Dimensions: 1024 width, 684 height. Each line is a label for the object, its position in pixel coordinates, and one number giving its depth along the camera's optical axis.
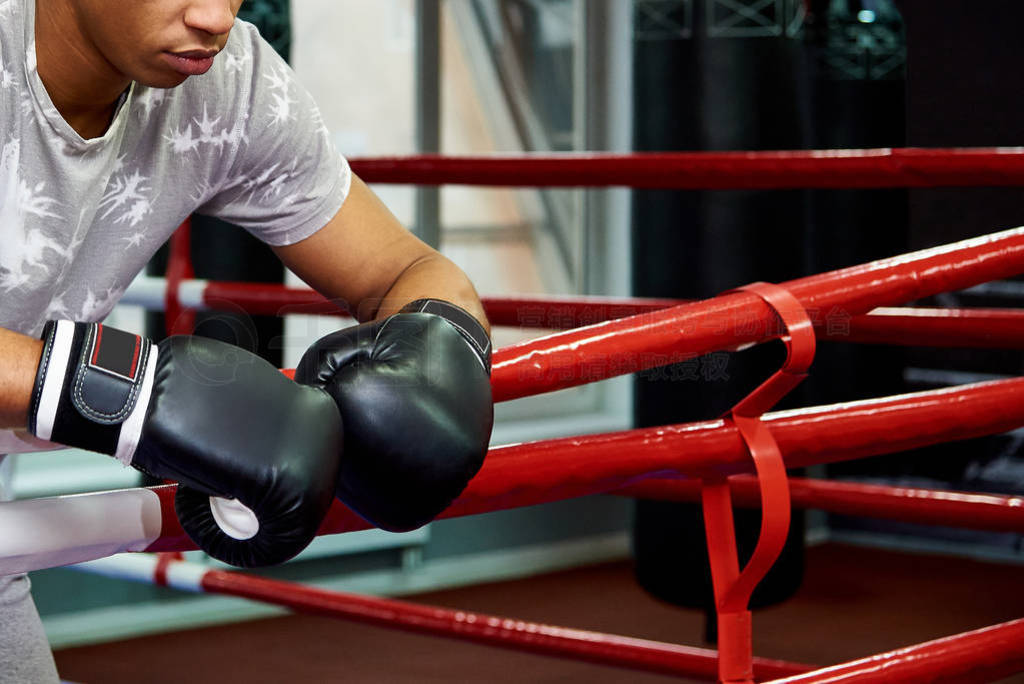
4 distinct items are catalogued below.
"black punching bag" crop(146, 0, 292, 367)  5.43
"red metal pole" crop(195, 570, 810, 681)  3.33
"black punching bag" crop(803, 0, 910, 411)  8.23
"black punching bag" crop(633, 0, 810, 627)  6.72
